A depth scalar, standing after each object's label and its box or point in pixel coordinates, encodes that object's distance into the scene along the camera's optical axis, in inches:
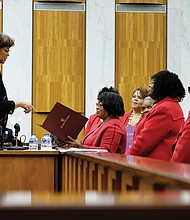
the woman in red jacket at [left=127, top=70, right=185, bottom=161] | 255.2
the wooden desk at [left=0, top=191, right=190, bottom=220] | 50.4
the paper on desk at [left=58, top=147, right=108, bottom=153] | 263.1
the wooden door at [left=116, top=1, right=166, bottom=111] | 568.5
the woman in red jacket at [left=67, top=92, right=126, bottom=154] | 295.7
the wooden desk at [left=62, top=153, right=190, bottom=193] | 91.1
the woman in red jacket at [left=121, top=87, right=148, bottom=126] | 398.3
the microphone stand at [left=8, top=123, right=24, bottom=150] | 392.4
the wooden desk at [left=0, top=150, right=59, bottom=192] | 262.2
